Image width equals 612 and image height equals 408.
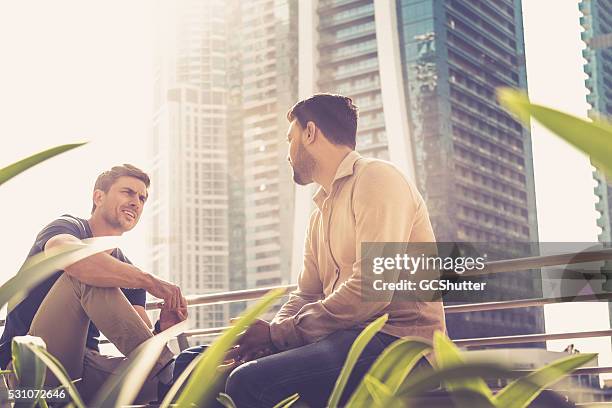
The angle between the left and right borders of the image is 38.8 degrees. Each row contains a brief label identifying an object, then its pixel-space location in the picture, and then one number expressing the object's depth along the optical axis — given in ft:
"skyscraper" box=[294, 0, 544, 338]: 154.61
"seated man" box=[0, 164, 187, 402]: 5.84
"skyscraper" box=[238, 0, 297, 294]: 174.40
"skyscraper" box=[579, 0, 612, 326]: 109.70
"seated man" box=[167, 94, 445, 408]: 4.87
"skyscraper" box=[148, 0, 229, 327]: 194.49
